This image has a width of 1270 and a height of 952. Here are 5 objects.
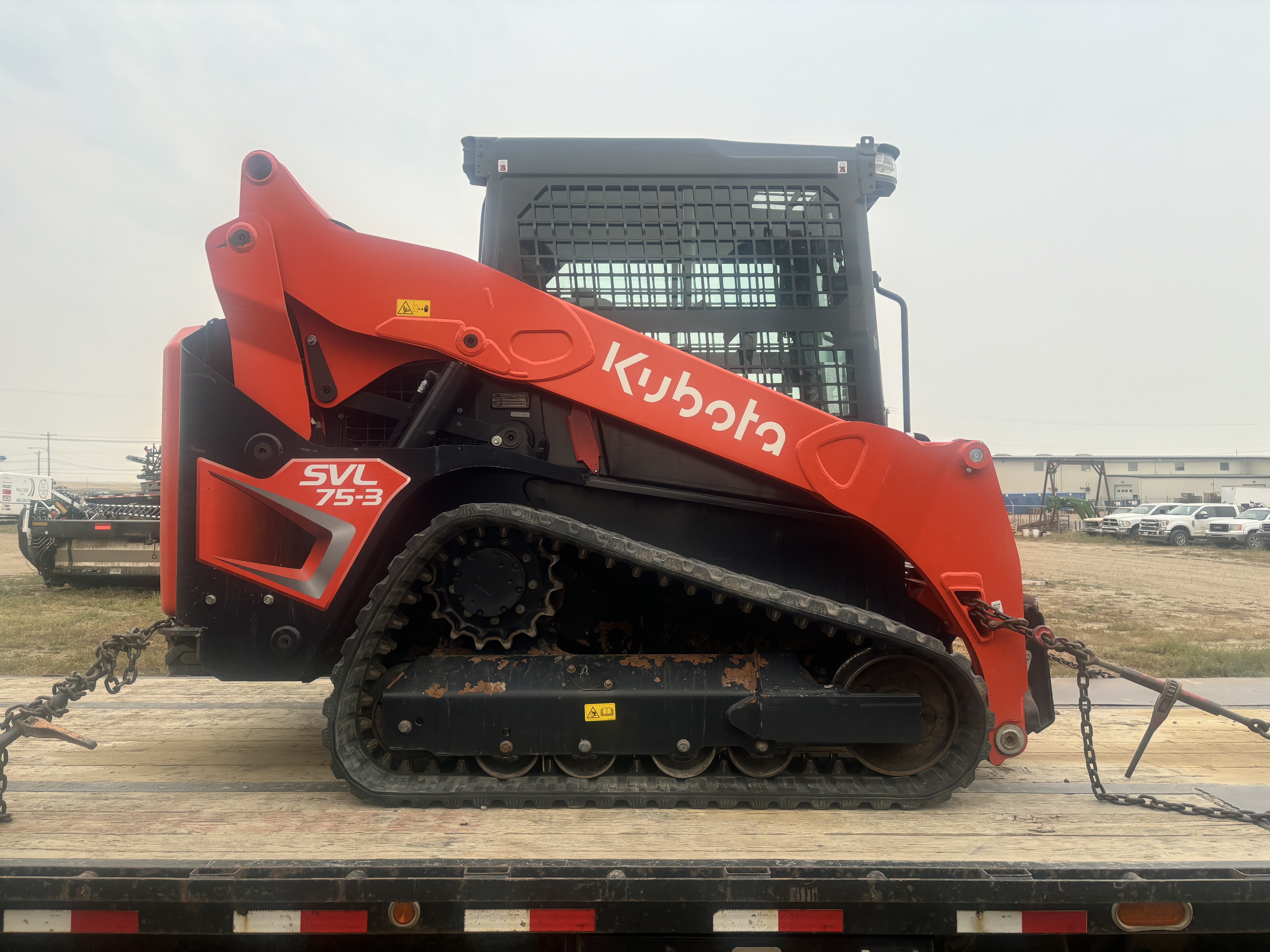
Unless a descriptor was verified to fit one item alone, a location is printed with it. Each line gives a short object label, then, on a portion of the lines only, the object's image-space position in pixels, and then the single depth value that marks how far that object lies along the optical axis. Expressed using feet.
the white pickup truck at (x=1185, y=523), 86.17
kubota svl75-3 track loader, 9.66
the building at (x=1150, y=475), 183.73
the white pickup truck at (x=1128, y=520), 92.02
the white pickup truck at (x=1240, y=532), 80.33
